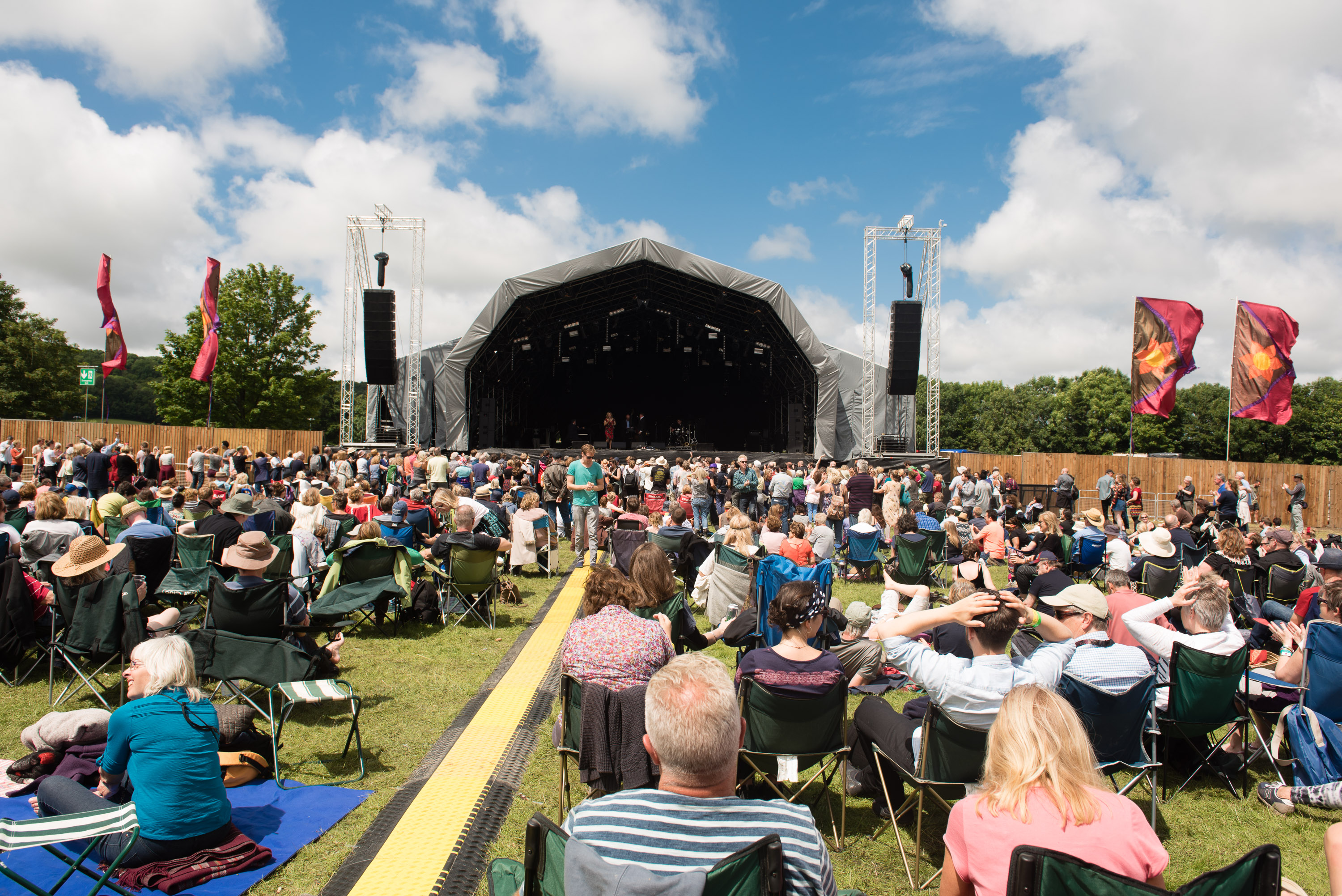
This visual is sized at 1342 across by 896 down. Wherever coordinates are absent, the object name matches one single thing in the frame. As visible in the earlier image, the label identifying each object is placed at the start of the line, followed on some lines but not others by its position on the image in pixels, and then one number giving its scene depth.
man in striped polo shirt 1.52
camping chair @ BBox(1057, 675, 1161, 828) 3.17
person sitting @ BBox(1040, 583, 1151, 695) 3.33
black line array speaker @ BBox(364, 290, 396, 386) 18.84
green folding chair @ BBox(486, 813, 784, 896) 1.44
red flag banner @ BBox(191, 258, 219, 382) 18.41
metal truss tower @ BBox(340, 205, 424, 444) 18.98
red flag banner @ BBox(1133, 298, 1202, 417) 17.47
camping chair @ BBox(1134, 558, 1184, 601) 7.50
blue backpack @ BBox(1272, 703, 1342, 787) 3.63
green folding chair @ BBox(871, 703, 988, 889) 2.85
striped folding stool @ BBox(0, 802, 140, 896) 2.12
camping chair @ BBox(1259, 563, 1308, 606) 6.57
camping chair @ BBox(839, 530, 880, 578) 9.02
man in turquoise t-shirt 9.89
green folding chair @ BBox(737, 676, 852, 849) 3.12
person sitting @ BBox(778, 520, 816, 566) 6.81
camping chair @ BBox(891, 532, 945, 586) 8.48
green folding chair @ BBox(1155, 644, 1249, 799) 3.67
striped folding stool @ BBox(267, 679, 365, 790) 3.69
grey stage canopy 18.81
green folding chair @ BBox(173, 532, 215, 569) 6.65
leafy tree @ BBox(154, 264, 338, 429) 33.19
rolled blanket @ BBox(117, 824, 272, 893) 2.62
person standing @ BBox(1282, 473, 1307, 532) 15.93
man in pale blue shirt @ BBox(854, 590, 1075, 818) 2.79
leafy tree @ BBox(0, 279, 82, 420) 34.91
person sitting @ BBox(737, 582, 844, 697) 3.18
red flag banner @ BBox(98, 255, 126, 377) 17.76
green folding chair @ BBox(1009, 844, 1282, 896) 1.45
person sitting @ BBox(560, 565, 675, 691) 3.20
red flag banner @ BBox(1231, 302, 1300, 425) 16.55
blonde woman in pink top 1.69
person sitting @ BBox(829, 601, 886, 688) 4.20
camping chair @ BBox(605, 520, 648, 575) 7.25
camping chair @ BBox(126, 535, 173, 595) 5.98
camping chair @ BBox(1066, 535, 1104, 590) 9.02
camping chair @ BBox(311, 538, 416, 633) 5.71
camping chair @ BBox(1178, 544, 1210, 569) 8.05
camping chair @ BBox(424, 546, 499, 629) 6.75
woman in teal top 2.66
